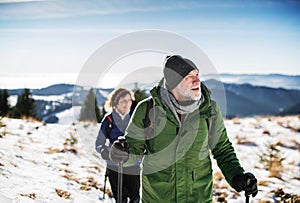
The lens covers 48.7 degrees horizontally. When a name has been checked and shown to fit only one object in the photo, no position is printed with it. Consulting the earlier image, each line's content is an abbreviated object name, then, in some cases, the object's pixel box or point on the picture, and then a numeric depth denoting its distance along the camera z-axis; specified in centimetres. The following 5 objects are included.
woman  384
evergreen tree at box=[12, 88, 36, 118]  2205
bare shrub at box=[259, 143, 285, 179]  650
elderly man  195
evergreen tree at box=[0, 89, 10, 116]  2028
